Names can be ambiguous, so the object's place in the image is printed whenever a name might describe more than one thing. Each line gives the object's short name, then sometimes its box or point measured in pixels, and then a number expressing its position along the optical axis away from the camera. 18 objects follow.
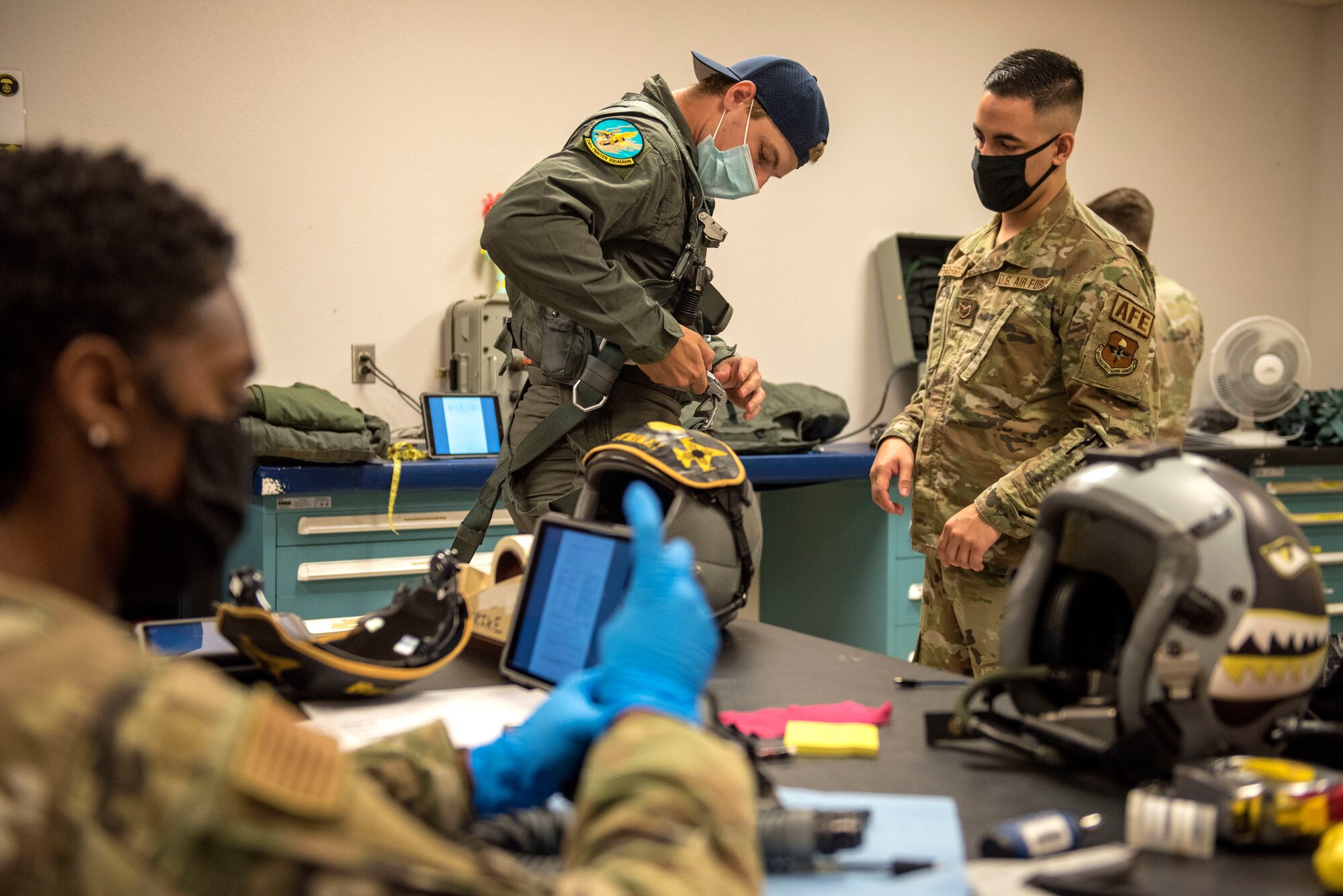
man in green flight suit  1.84
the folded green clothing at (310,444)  2.76
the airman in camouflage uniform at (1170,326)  3.29
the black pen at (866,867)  0.81
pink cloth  1.16
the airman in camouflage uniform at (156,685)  0.54
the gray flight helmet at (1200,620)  0.96
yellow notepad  1.08
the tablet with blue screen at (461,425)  3.07
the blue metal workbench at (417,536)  2.82
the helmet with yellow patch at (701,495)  1.50
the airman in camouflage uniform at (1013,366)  1.86
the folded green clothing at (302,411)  2.79
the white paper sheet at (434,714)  1.15
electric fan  3.91
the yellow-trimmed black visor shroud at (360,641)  1.23
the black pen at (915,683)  1.33
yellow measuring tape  2.94
